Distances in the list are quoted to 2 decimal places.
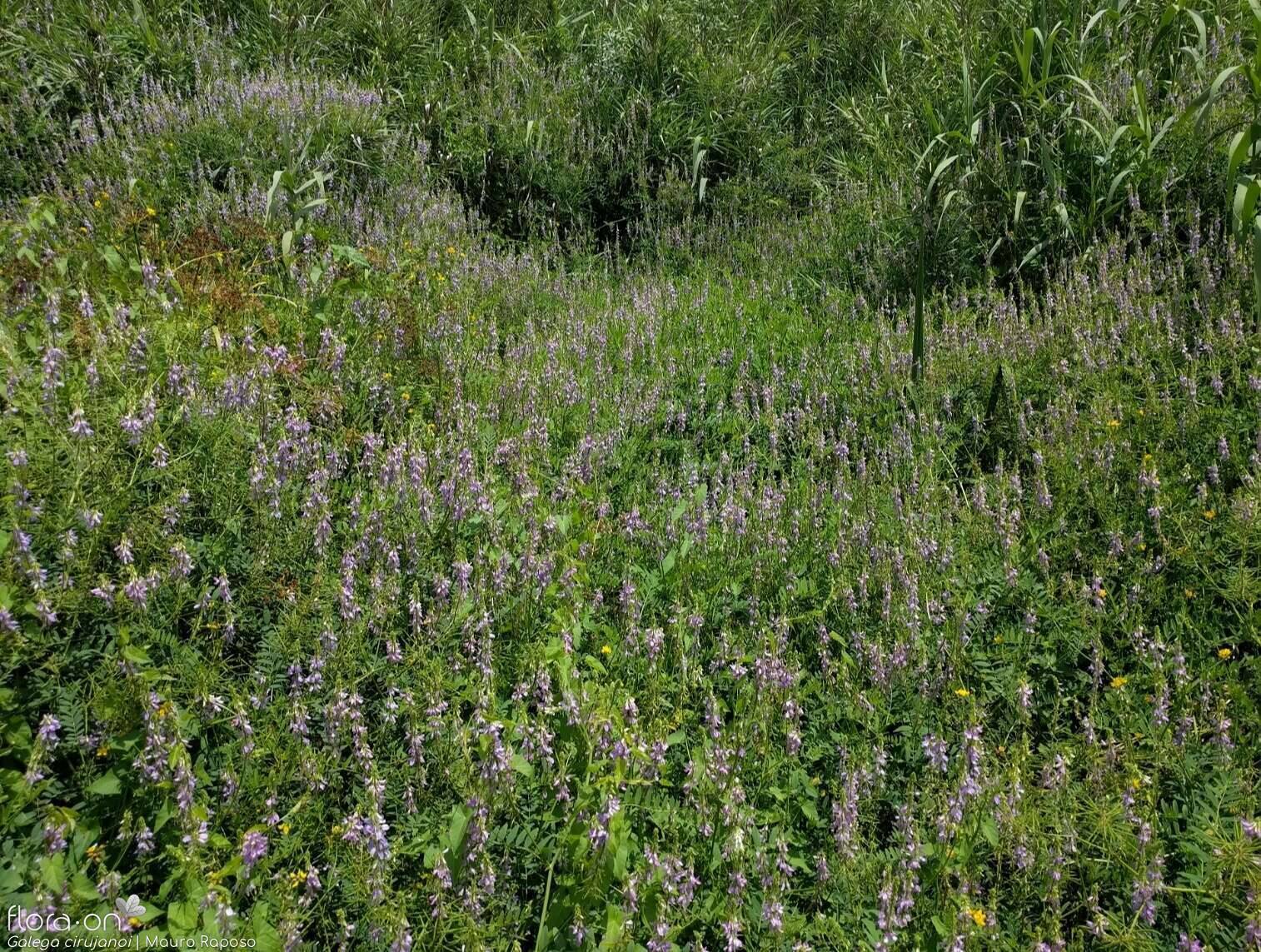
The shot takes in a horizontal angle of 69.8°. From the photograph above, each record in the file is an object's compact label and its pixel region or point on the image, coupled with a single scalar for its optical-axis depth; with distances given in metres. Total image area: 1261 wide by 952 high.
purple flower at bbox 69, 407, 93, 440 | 2.51
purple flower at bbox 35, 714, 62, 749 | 2.00
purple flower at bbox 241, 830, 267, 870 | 1.97
